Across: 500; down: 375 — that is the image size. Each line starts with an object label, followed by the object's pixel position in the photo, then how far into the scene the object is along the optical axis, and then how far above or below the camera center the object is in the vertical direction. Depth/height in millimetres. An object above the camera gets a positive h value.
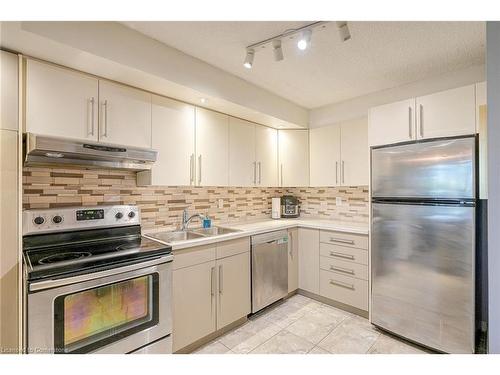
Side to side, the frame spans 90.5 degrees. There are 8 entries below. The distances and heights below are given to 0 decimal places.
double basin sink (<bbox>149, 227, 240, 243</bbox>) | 2310 -454
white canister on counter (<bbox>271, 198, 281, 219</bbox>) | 3451 -291
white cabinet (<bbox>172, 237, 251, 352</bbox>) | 1896 -861
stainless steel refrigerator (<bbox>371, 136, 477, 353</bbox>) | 1799 -434
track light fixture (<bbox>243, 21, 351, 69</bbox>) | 1449 +1014
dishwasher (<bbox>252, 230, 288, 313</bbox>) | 2482 -857
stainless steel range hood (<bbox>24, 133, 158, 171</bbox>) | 1411 +215
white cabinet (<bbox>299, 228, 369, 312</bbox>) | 2516 -860
